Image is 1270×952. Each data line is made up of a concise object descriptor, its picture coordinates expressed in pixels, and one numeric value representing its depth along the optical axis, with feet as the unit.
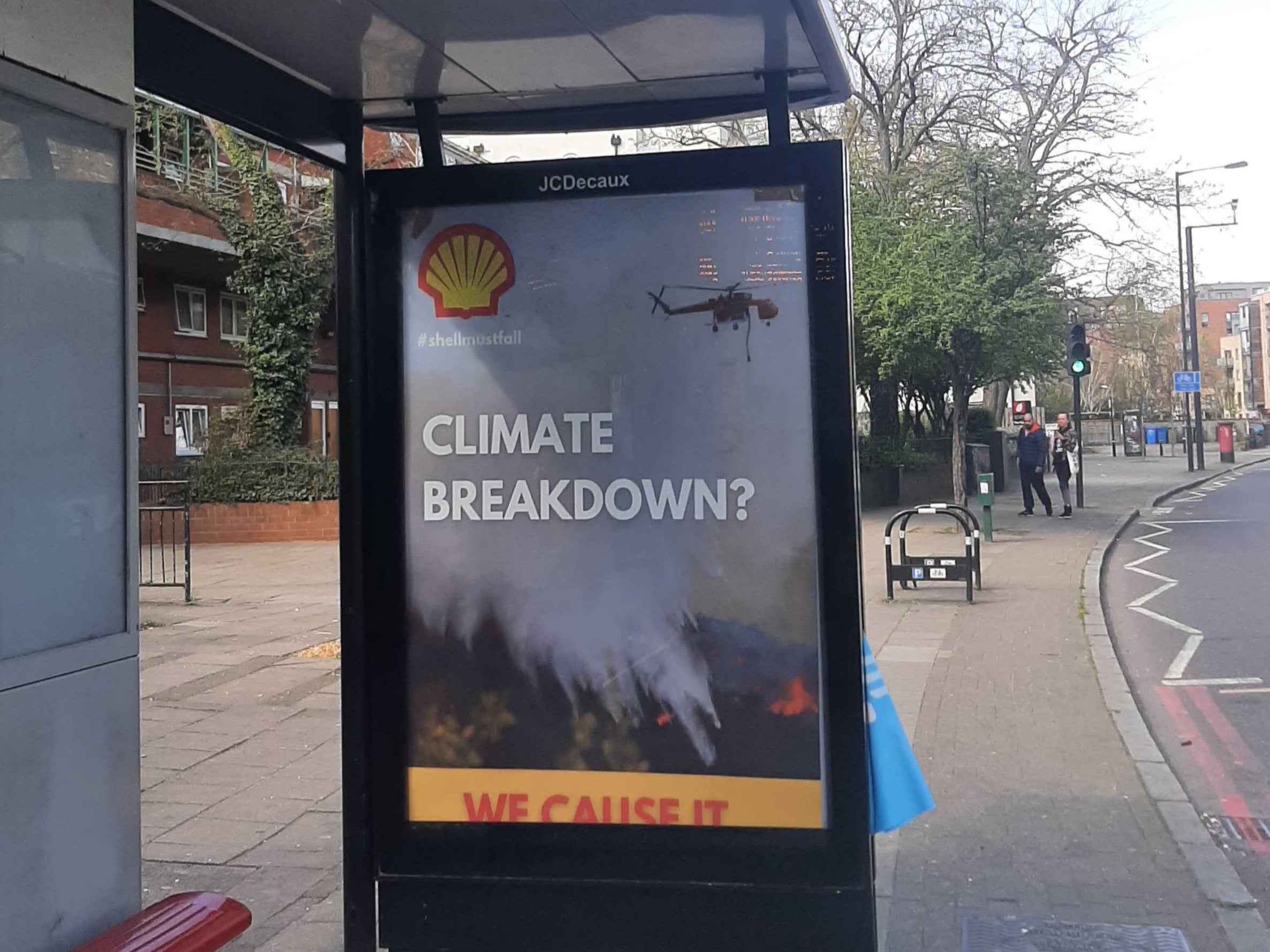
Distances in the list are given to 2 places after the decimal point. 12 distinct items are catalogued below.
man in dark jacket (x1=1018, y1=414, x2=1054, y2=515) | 73.87
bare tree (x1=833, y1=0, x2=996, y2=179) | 81.71
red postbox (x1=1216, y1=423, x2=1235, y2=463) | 142.51
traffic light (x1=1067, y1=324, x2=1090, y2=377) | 72.02
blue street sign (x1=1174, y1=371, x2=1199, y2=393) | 125.01
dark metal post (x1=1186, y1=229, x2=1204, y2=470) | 120.16
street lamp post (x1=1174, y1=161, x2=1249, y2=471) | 107.24
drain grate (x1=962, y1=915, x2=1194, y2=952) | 13.67
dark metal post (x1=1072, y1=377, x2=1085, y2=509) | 74.49
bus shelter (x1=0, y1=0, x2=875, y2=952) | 11.21
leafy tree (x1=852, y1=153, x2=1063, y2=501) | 66.44
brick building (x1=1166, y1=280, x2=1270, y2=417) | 357.84
